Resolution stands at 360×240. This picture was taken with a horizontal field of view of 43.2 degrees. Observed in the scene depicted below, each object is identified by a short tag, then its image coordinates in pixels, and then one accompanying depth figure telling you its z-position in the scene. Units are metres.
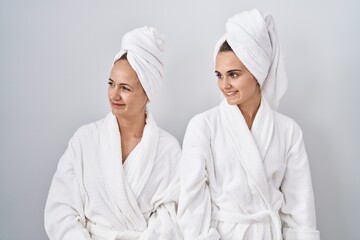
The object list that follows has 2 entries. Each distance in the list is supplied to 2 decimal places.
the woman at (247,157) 1.69
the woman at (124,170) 1.70
